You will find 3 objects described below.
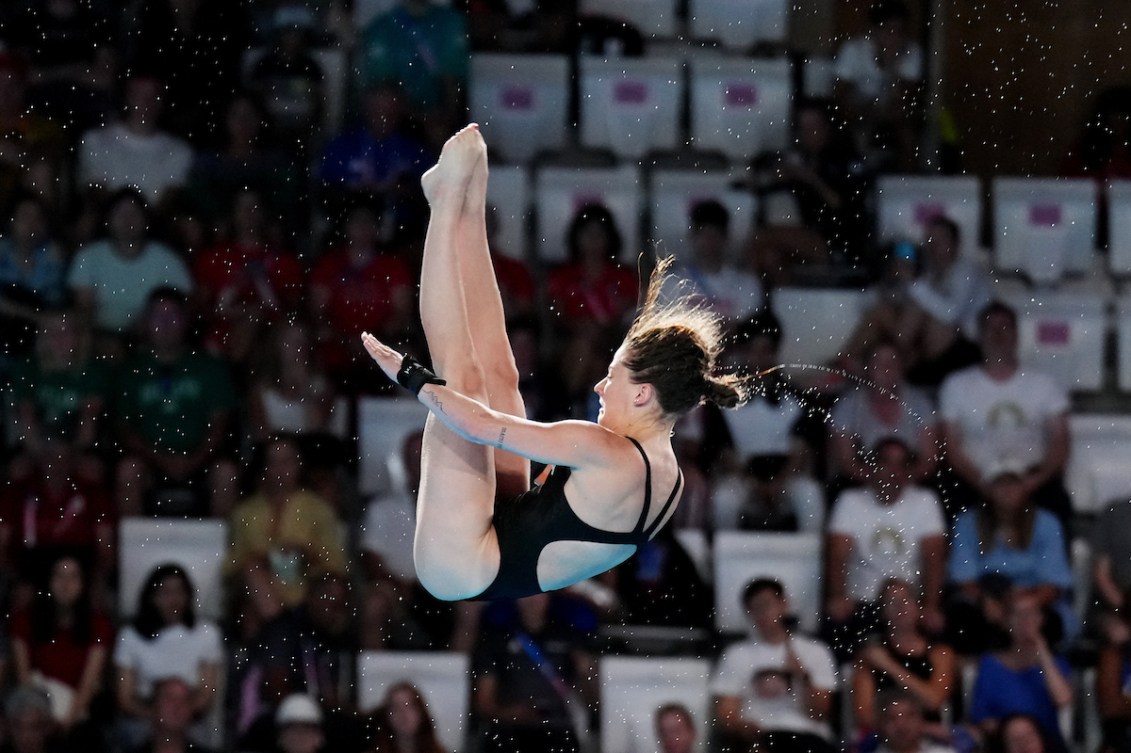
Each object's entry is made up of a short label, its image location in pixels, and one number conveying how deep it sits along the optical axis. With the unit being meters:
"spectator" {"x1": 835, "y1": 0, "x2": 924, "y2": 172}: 17.91
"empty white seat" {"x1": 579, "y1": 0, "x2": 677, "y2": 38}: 18.61
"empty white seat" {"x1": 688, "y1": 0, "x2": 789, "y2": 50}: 18.58
